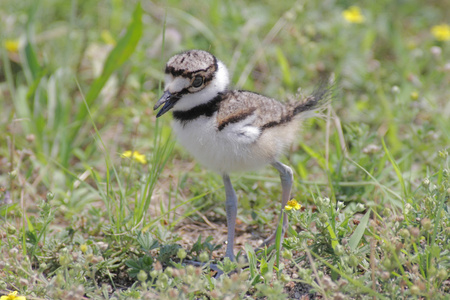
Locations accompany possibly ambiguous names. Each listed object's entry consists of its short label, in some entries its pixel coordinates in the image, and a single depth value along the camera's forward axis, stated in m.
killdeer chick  5.10
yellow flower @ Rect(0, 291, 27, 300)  4.35
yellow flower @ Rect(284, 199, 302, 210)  4.97
